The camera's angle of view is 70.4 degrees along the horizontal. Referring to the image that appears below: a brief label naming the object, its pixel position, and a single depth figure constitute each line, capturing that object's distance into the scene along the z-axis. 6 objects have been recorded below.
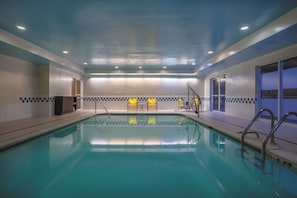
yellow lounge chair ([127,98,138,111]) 11.81
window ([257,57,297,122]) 6.71
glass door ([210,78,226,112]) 10.48
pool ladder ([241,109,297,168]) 2.99
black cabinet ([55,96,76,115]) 8.78
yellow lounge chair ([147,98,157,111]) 12.04
